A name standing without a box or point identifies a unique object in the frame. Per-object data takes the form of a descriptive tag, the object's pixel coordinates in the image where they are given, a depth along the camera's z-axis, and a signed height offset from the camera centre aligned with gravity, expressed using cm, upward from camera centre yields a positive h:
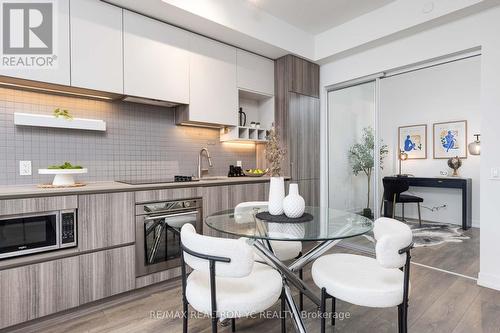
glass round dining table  150 -40
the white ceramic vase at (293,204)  184 -28
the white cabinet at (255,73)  352 +123
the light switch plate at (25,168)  229 -3
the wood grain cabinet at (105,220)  210 -46
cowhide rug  404 -118
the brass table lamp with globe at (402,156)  582 +14
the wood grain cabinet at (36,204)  181 -29
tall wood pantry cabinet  372 +62
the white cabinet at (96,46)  230 +105
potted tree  368 +8
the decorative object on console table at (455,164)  508 -3
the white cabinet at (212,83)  306 +96
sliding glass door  368 +21
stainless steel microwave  184 -49
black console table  477 -42
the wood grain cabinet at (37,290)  181 -89
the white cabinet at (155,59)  259 +106
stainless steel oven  240 -62
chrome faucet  338 +3
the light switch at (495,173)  251 -10
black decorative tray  179 -38
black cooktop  261 -18
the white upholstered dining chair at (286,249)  210 -68
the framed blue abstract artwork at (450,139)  509 +45
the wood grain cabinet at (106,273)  210 -89
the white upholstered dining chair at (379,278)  133 -65
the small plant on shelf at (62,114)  238 +44
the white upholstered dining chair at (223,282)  122 -65
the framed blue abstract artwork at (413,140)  559 +47
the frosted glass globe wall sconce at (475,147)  479 +28
